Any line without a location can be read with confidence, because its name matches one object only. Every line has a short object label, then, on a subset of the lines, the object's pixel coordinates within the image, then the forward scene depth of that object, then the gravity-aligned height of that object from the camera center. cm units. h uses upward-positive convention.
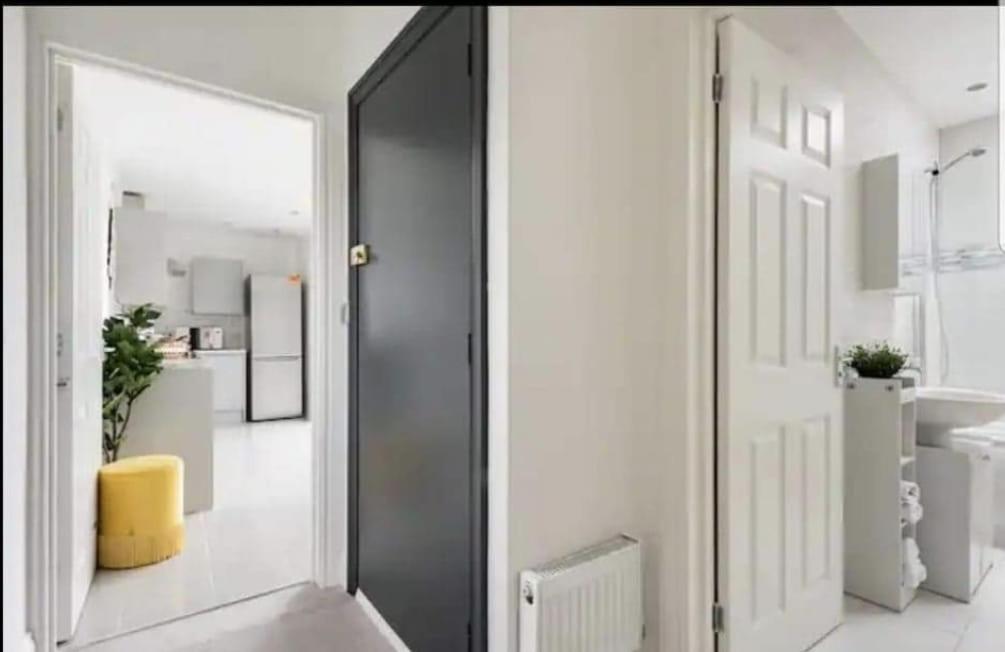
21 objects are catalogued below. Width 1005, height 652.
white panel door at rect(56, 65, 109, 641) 184 -18
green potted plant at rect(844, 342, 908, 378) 228 -16
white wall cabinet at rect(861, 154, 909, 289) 252 +48
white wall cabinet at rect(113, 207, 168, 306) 369 +45
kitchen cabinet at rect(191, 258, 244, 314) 653 +43
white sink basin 222 -38
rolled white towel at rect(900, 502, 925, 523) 221 -78
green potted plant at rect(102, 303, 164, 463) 297 -29
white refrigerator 662 -32
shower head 325 +104
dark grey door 156 -4
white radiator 136 -75
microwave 655 -20
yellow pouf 245 -89
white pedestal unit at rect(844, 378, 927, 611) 219 -67
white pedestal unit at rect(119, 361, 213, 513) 321 -63
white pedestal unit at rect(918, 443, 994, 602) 228 -85
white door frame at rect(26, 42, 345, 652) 170 -17
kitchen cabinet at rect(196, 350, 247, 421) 643 -75
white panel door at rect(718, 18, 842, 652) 164 -10
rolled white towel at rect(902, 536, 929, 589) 220 -100
